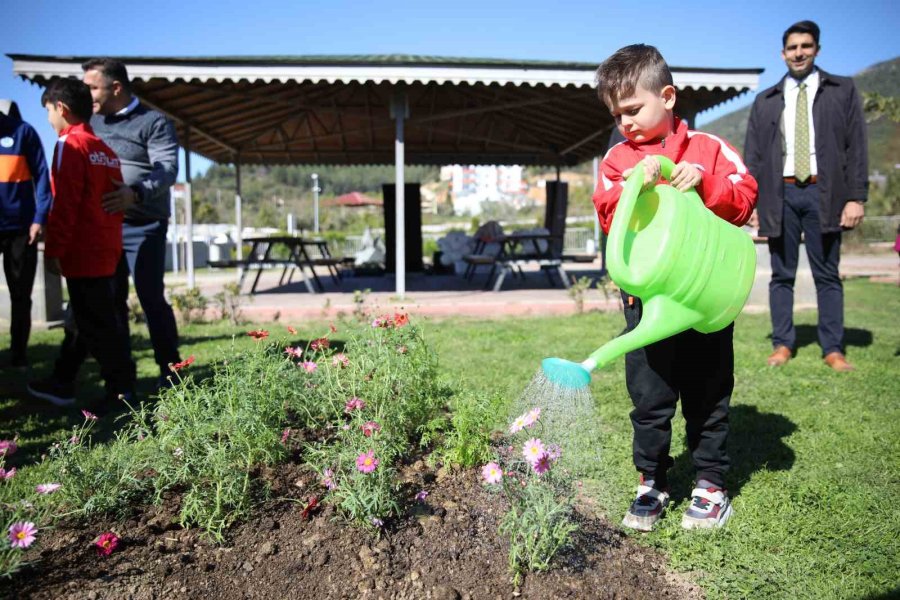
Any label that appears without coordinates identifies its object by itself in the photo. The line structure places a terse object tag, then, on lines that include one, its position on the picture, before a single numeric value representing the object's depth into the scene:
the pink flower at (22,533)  1.50
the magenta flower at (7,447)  1.85
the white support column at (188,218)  8.69
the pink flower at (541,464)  1.81
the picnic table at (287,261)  8.60
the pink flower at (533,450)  1.80
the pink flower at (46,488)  1.69
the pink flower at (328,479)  1.95
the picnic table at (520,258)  8.64
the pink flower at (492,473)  1.78
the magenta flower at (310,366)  2.50
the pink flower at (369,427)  2.08
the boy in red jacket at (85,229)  3.18
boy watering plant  1.88
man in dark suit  3.99
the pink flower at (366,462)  1.85
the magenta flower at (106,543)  1.72
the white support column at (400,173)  7.72
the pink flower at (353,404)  2.25
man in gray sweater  3.55
